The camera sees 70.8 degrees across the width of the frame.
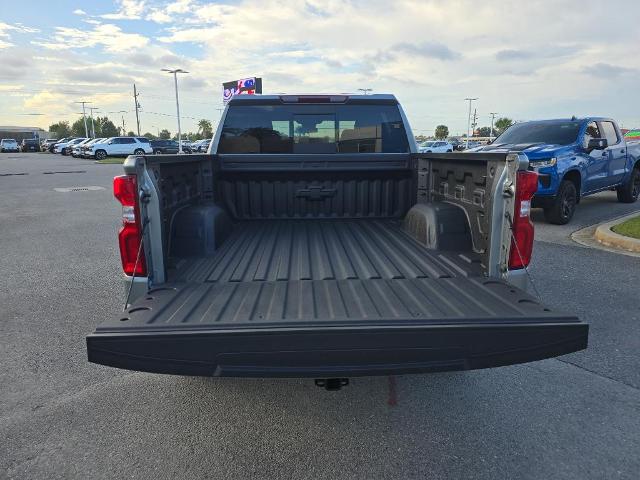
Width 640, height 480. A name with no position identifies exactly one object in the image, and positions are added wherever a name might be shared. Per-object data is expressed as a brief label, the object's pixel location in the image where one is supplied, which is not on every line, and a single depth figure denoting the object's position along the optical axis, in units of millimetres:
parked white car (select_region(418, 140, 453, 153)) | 36206
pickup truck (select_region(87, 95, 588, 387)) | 2072
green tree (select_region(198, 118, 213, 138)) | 115788
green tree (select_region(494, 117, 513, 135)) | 97681
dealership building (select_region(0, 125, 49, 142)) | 117438
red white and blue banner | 35188
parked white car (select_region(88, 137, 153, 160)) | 40188
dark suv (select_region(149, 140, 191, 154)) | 44812
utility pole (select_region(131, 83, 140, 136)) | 81950
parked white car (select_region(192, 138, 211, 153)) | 48969
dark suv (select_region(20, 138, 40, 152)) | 62812
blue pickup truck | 8594
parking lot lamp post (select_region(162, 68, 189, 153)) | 52047
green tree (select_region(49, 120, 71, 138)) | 128925
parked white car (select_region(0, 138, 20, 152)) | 62584
